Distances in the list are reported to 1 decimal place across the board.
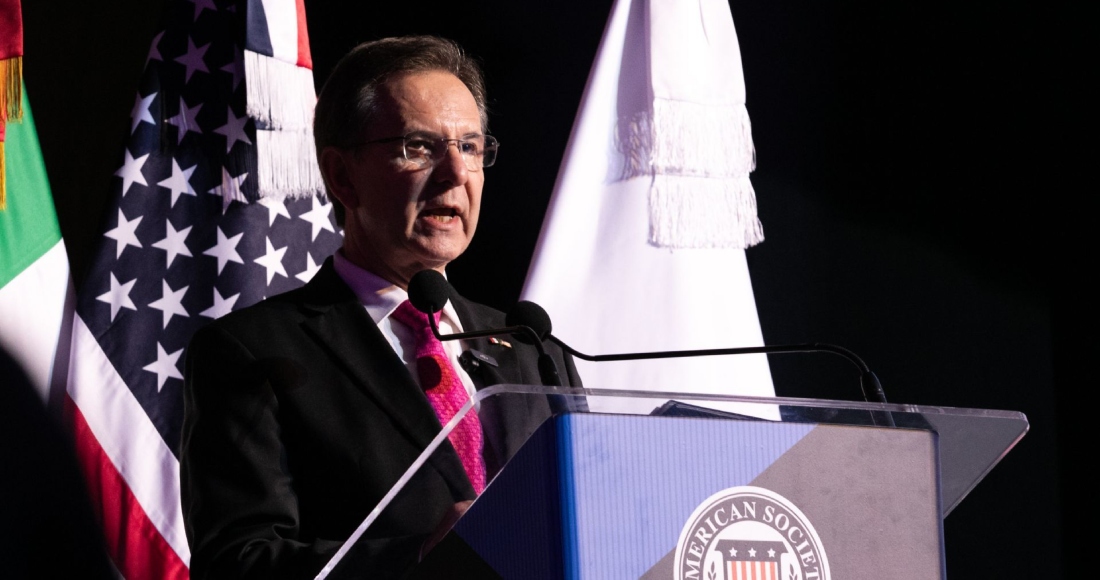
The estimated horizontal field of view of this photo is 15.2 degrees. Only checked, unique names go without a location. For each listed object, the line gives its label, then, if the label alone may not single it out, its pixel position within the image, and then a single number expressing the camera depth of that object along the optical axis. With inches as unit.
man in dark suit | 139.2
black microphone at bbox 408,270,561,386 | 149.7
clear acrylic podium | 136.1
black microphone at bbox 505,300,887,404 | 147.8
